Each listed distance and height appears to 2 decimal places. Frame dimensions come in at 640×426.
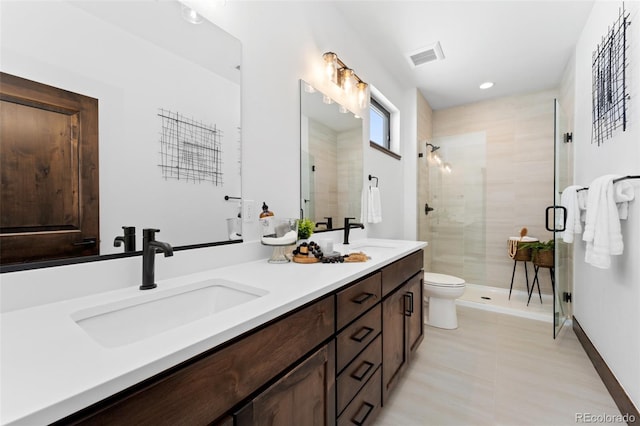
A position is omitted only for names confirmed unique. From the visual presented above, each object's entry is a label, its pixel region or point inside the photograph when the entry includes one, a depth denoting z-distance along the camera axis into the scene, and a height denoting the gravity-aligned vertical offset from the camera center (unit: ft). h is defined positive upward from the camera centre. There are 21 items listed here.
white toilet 8.05 -2.65
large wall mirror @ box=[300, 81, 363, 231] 5.78 +1.22
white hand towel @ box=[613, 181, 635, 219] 4.64 +0.28
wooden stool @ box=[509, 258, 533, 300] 10.96 -2.42
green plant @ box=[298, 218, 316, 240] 5.18 -0.33
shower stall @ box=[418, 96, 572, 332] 10.85 +0.83
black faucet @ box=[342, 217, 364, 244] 6.55 -0.36
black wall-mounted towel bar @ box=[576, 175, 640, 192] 4.28 +0.56
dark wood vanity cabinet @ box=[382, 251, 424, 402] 4.66 -2.01
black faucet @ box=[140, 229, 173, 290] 2.93 -0.54
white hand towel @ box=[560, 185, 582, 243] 6.64 -0.09
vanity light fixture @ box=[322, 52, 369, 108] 6.32 +3.38
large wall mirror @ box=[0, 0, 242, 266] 2.63 +1.30
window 8.91 +3.01
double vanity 1.41 -0.99
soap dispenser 4.59 -0.02
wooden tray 4.35 -0.76
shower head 12.11 +2.87
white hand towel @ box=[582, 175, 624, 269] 4.75 -0.24
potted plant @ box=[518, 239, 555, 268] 9.50 -1.41
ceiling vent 8.06 +4.78
